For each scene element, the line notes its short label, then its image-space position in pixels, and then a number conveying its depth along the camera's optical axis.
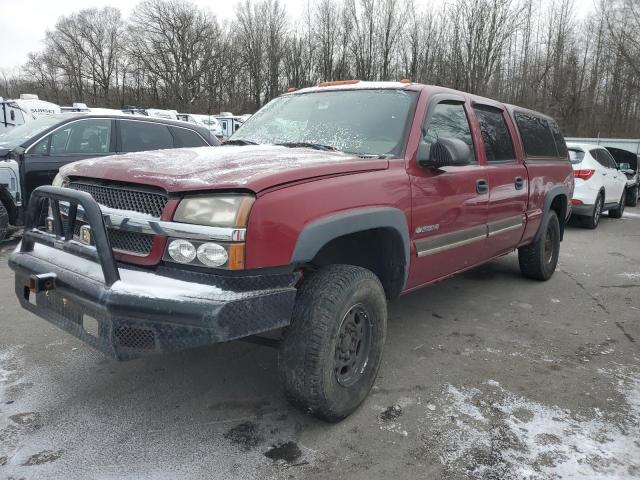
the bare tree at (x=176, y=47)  51.72
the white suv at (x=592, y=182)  9.60
